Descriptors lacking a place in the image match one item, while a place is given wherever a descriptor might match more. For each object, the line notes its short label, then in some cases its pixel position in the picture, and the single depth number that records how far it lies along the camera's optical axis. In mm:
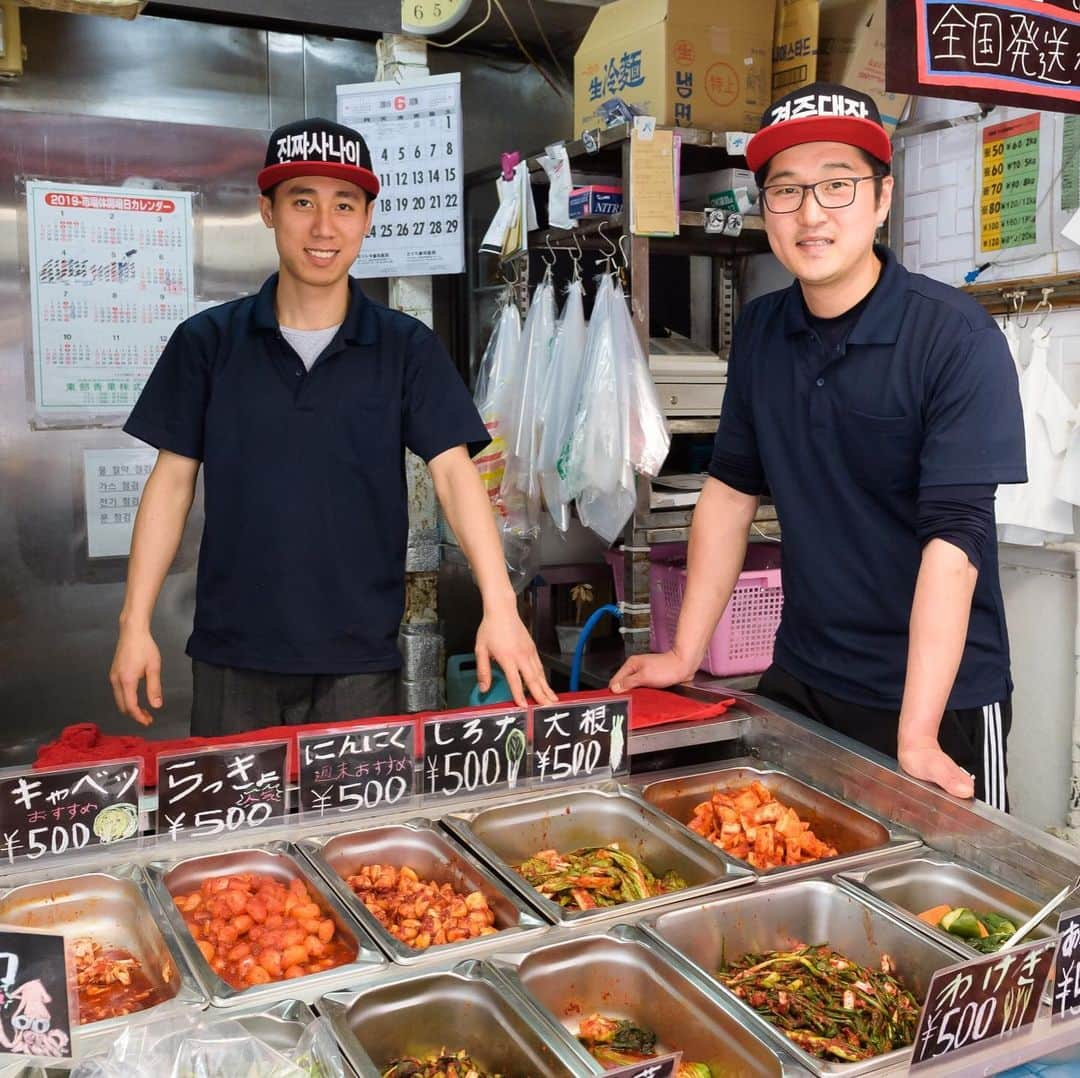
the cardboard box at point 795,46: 3783
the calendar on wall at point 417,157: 3834
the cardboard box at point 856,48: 3902
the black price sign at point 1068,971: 1253
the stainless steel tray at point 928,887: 1595
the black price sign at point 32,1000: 1129
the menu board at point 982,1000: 1149
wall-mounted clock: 3537
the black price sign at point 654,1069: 1057
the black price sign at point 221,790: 1637
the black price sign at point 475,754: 1803
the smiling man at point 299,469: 2566
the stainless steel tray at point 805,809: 1734
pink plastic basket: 3822
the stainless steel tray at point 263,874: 1329
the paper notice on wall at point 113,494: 3980
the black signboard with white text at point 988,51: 2270
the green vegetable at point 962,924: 1529
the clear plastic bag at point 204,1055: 1140
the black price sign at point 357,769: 1730
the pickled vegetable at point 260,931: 1439
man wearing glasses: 1933
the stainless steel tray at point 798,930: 1536
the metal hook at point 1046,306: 3586
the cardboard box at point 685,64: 3602
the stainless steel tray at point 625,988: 1392
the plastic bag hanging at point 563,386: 3602
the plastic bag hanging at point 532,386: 3697
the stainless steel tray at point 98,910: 1519
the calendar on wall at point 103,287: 3854
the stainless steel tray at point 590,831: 1771
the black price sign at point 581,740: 1888
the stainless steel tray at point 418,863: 1542
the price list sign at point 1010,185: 3631
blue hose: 3166
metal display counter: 1318
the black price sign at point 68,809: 1541
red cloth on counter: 1772
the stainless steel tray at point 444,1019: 1321
